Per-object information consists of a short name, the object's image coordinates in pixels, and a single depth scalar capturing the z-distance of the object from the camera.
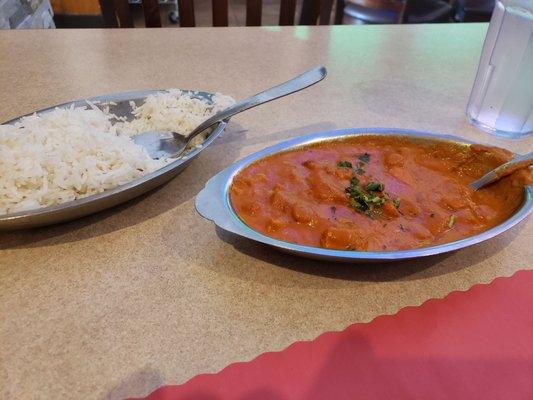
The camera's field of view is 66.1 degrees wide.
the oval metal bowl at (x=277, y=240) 0.24
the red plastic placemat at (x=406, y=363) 0.21
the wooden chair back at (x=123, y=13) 0.68
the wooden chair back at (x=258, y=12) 0.70
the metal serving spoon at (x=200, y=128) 0.34
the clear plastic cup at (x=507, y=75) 0.38
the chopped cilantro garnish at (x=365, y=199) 0.28
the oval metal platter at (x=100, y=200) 0.25
